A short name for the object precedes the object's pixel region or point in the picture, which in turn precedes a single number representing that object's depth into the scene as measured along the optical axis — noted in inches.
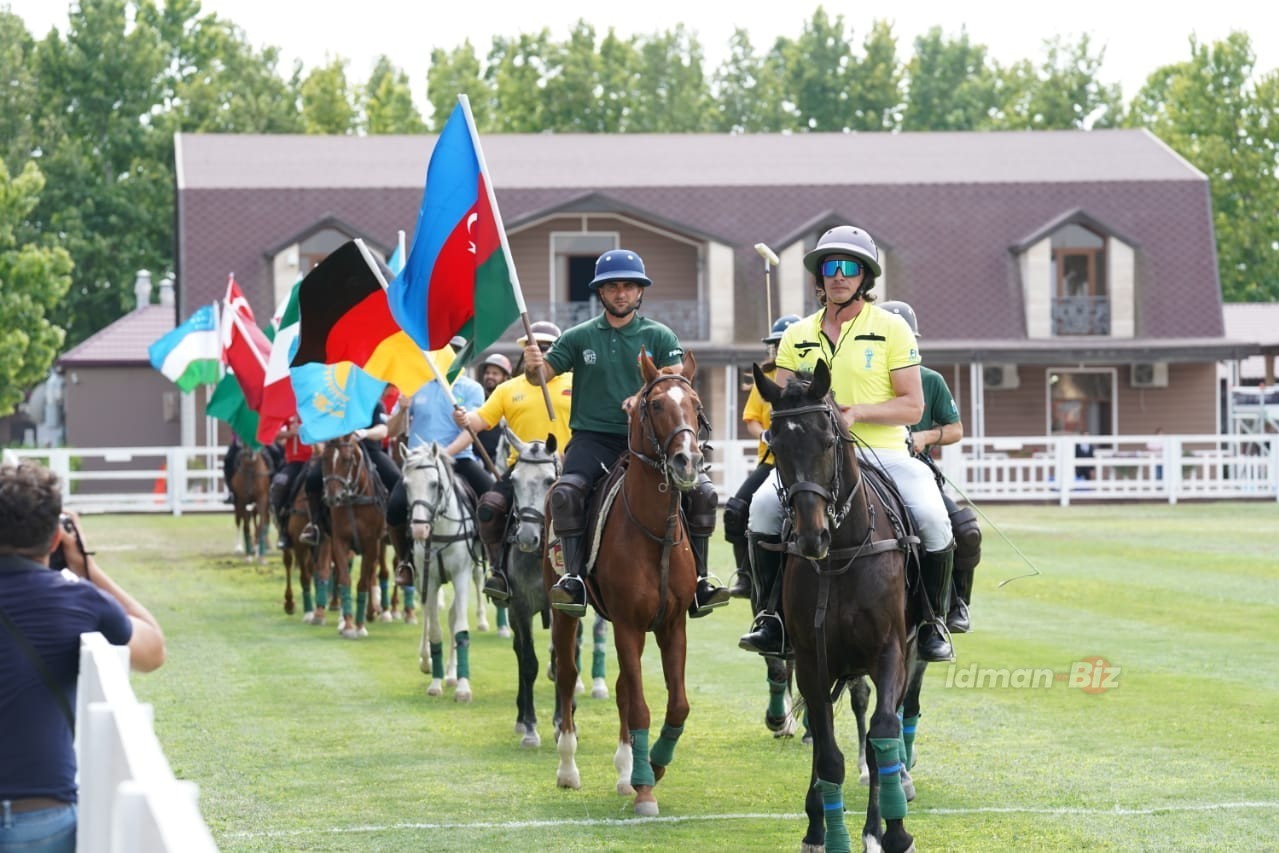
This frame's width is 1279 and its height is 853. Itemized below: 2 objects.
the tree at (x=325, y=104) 3157.0
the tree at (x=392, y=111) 3257.9
